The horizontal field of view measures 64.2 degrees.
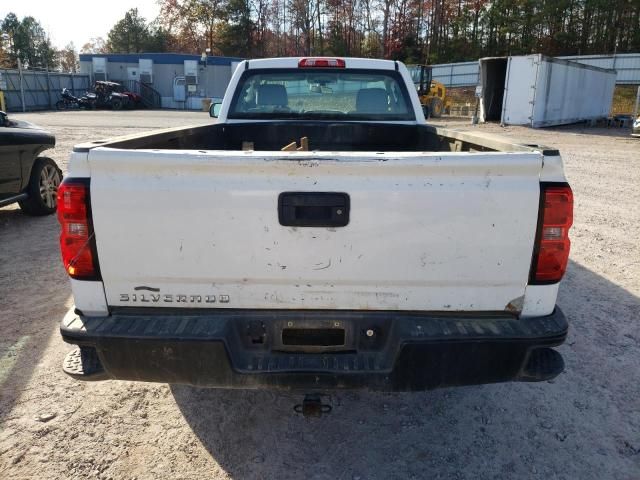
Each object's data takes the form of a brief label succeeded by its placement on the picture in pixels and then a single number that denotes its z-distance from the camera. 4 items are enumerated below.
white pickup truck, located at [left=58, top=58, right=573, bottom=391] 2.17
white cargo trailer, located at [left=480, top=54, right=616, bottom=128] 22.92
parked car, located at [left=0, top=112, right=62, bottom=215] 6.29
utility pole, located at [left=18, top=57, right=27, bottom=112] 36.47
